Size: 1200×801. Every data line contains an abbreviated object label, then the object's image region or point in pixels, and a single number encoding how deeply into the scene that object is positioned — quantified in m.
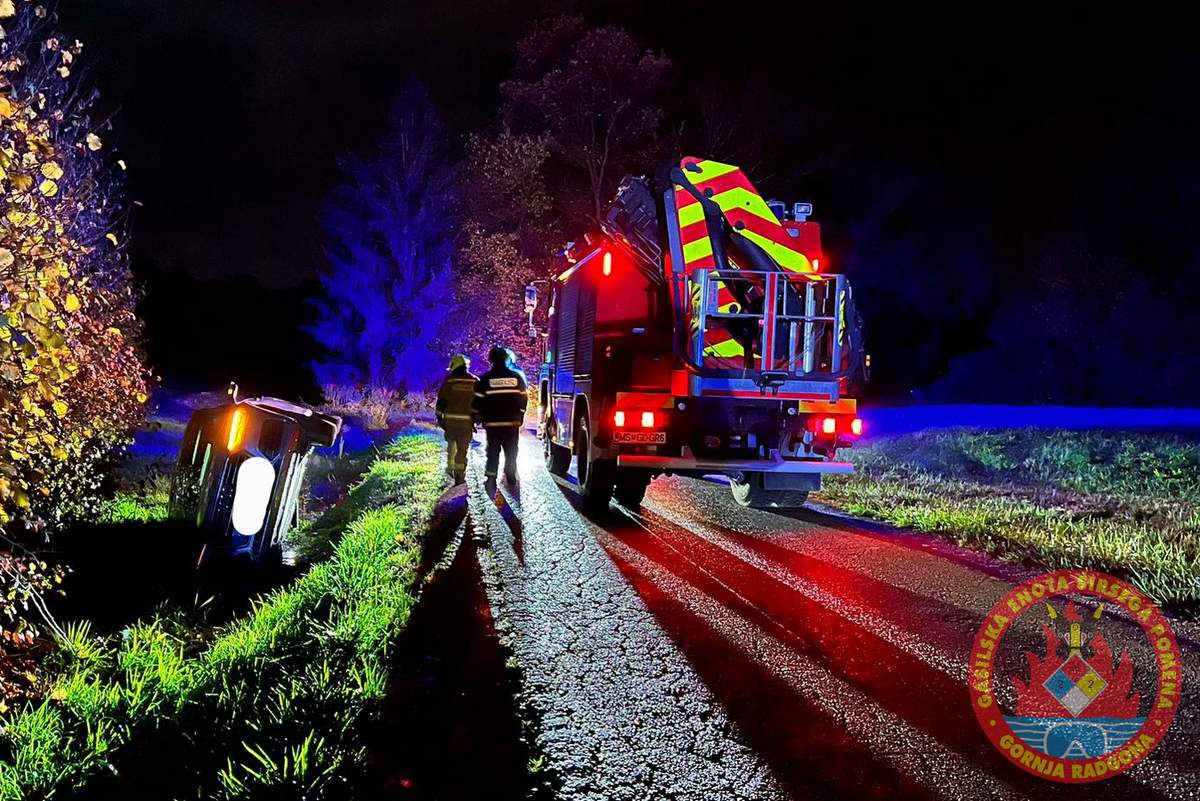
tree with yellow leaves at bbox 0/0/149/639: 2.54
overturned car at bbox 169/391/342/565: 6.75
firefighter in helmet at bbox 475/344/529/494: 9.95
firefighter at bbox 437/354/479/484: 10.40
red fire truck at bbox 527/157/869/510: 7.70
